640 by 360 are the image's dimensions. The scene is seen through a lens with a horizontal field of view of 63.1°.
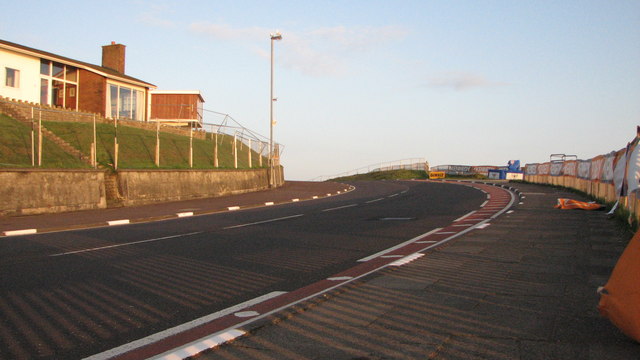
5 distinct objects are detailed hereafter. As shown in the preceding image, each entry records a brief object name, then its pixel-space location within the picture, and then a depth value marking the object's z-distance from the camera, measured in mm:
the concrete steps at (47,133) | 24125
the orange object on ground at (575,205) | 18139
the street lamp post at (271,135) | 36375
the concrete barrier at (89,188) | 17031
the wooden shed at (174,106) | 45312
